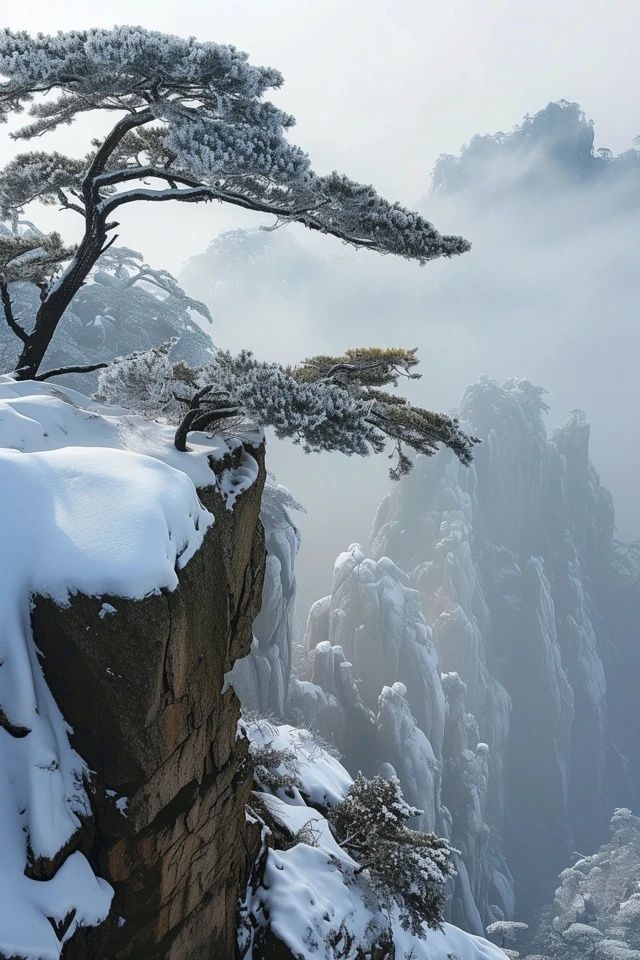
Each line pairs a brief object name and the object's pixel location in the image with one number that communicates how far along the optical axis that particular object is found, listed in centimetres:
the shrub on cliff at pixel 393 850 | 1066
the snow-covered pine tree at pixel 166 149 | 690
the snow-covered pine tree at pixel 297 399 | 726
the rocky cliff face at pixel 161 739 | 460
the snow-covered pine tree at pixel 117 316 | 3228
